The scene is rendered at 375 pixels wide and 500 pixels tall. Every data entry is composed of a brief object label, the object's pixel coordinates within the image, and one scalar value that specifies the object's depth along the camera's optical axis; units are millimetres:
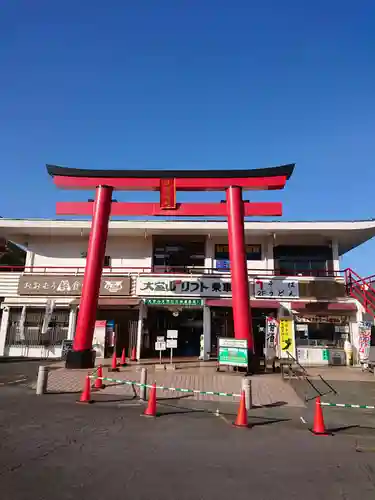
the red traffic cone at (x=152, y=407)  8672
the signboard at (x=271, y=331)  17562
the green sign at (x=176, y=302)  20312
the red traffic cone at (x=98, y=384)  11828
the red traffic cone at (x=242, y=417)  7894
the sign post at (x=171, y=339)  16031
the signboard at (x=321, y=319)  20078
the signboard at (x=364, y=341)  17062
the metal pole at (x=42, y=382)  10938
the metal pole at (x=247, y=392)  9500
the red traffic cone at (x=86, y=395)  9992
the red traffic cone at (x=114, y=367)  14750
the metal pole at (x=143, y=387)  10684
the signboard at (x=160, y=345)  15989
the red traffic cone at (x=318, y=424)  7479
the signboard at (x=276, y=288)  20328
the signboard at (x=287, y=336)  16972
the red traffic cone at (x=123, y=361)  16567
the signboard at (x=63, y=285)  20625
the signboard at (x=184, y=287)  20484
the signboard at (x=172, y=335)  16206
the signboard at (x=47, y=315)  19752
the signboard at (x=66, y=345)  19203
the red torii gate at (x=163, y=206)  15555
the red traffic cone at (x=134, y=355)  19088
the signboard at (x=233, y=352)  14461
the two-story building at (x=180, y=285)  20078
